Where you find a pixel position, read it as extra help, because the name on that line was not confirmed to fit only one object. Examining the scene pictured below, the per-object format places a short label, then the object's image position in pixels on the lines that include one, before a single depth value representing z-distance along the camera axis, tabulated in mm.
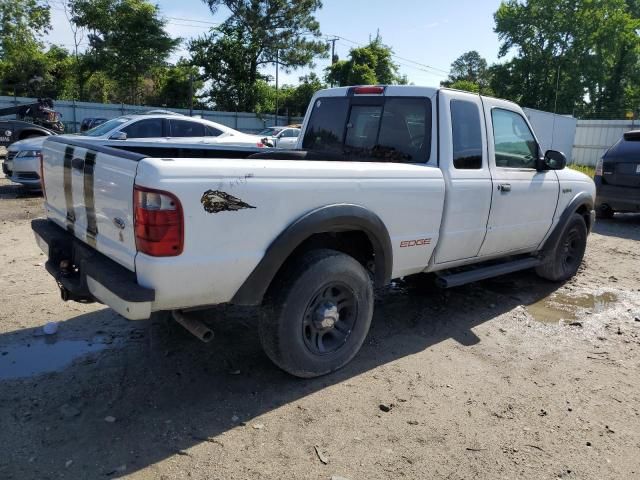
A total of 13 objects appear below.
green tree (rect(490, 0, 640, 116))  45969
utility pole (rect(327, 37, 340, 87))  43362
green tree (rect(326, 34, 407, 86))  38219
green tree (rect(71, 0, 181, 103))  35938
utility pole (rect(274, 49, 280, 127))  40531
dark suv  9555
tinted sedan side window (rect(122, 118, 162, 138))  10227
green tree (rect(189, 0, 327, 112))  39750
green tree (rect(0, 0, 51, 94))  34844
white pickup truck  2795
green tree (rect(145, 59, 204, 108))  39344
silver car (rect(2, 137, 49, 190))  9727
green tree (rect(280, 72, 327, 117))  42656
